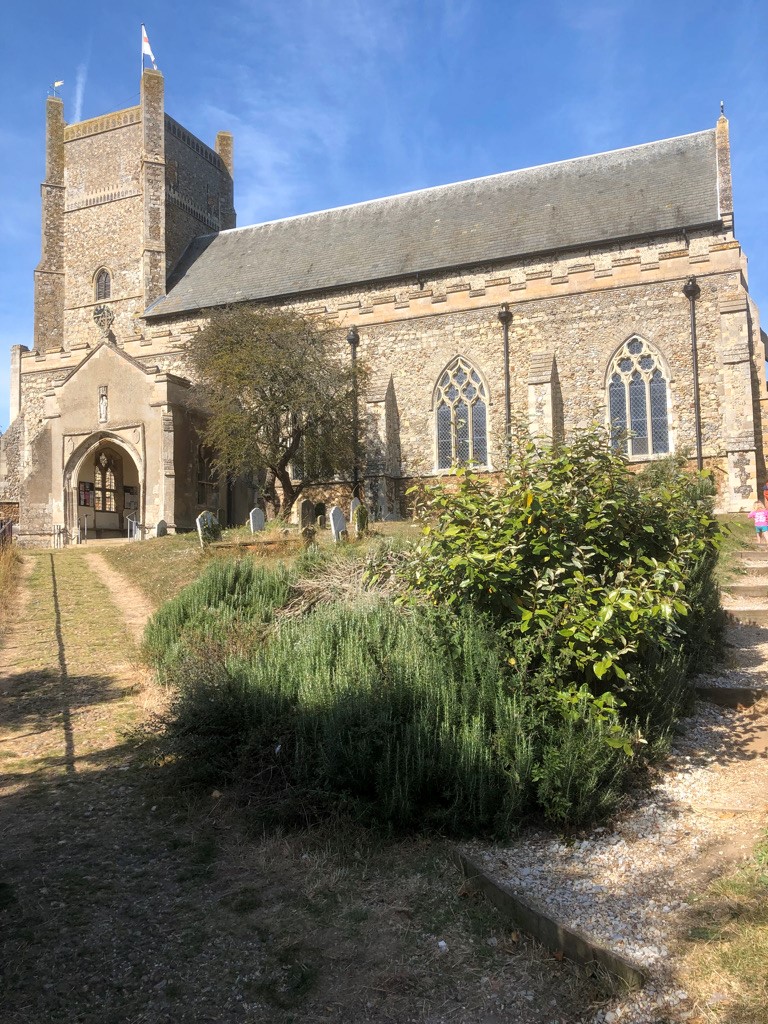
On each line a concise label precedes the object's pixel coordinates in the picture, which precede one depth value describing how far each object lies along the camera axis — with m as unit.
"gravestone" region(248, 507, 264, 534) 16.22
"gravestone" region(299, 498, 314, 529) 17.62
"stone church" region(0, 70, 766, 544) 19.20
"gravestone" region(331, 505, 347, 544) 13.45
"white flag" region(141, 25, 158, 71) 32.75
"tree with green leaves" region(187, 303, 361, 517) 18.61
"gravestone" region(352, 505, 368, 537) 14.50
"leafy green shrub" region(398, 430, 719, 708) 4.93
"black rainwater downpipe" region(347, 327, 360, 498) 20.88
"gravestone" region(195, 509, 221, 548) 15.51
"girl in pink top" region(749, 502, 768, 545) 13.74
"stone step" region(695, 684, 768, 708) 6.18
